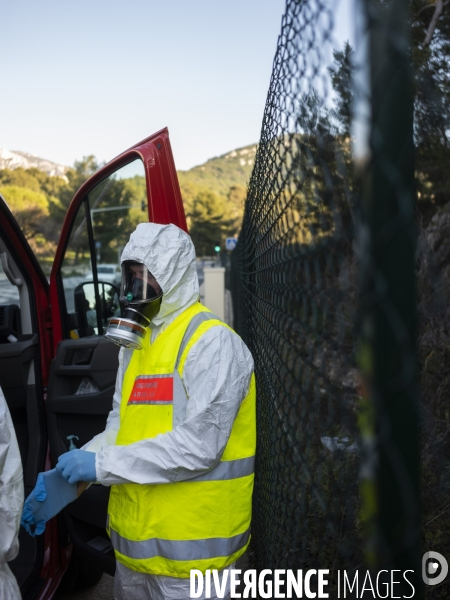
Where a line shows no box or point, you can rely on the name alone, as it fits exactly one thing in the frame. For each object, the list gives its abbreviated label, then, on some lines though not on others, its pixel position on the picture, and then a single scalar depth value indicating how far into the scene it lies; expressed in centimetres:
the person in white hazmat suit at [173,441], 209
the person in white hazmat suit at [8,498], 209
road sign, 1847
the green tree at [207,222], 8994
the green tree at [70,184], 6106
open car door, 303
